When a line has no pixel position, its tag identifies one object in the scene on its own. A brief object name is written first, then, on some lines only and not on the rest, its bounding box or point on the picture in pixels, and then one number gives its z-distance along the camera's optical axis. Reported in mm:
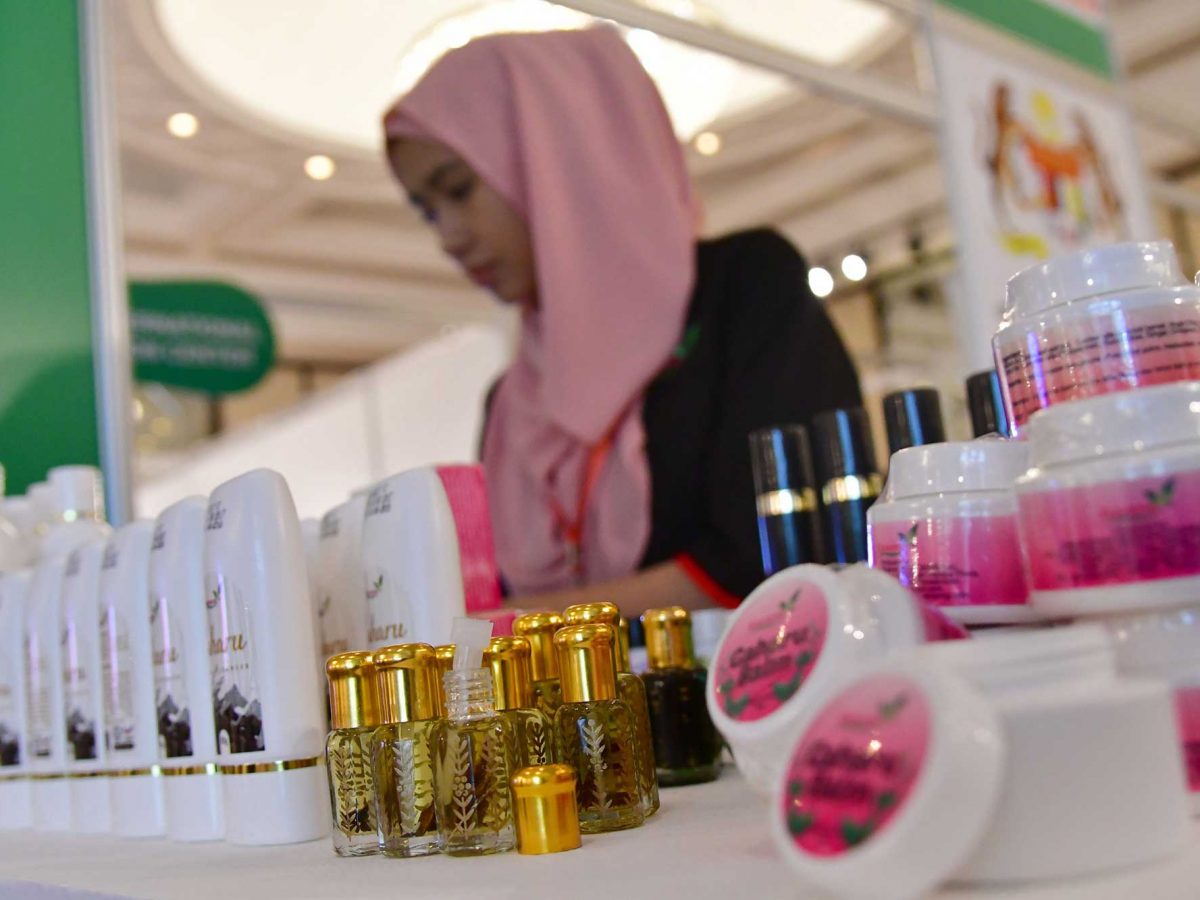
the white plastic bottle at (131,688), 640
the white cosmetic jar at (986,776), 281
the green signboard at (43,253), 971
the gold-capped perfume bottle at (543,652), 525
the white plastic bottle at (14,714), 755
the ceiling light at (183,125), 2506
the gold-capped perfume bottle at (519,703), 478
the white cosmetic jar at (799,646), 358
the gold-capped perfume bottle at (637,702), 498
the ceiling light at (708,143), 2530
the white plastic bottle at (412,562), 581
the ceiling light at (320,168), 2976
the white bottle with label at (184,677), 592
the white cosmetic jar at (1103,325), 400
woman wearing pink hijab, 1065
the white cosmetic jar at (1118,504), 337
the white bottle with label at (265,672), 545
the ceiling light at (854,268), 3639
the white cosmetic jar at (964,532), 413
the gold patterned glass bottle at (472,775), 451
